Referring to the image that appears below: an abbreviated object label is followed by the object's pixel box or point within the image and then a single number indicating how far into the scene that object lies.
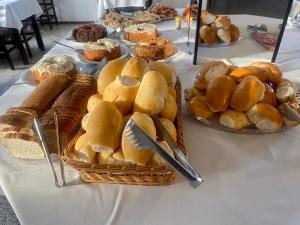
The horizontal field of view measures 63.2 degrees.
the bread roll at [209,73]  0.54
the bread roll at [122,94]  0.43
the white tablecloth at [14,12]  2.01
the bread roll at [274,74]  0.54
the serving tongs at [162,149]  0.29
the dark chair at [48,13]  3.32
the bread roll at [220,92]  0.48
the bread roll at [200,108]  0.51
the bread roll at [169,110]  0.44
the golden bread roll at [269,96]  0.49
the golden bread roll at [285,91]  0.50
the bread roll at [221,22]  0.92
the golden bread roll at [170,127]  0.40
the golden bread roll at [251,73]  0.52
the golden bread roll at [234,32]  0.96
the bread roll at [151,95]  0.41
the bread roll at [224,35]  0.94
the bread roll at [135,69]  0.48
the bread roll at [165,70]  0.52
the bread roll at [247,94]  0.46
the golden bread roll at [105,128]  0.36
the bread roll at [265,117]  0.46
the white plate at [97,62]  0.78
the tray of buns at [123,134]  0.36
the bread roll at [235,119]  0.48
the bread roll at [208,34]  0.91
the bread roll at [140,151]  0.36
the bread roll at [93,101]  0.47
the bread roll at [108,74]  0.49
